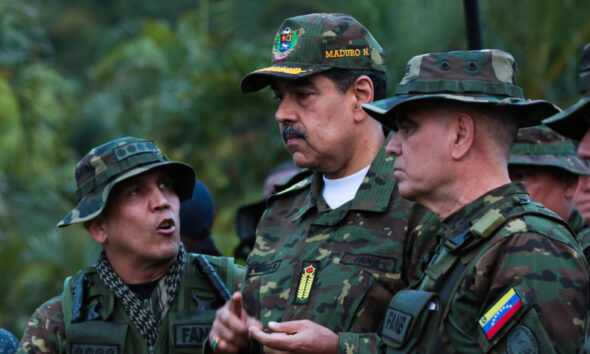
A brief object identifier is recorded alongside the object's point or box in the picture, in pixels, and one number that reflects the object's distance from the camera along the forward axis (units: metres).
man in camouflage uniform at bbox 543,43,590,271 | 3.72
